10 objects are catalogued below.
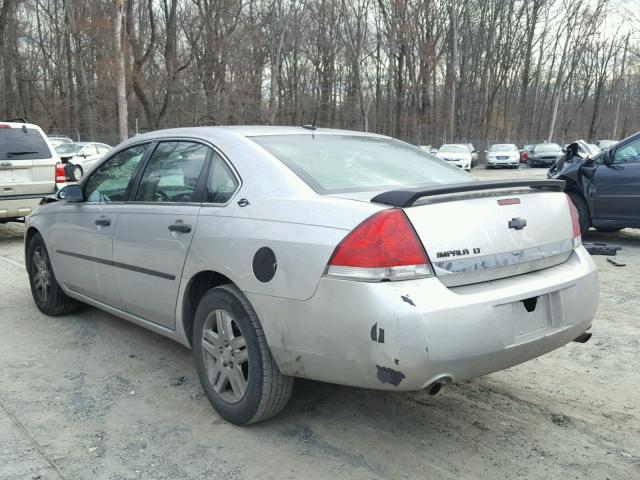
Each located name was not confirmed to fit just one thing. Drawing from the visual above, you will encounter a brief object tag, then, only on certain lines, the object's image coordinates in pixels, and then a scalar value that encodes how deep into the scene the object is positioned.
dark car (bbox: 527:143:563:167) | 32.88
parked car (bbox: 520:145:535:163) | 37.20
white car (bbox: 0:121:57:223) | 8.74
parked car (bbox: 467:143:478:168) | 33.48
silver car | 2.45
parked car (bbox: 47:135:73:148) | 21.30
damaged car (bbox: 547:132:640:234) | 7.94
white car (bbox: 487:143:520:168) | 34.06
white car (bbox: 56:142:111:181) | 18.73
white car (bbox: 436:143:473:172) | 27.55
